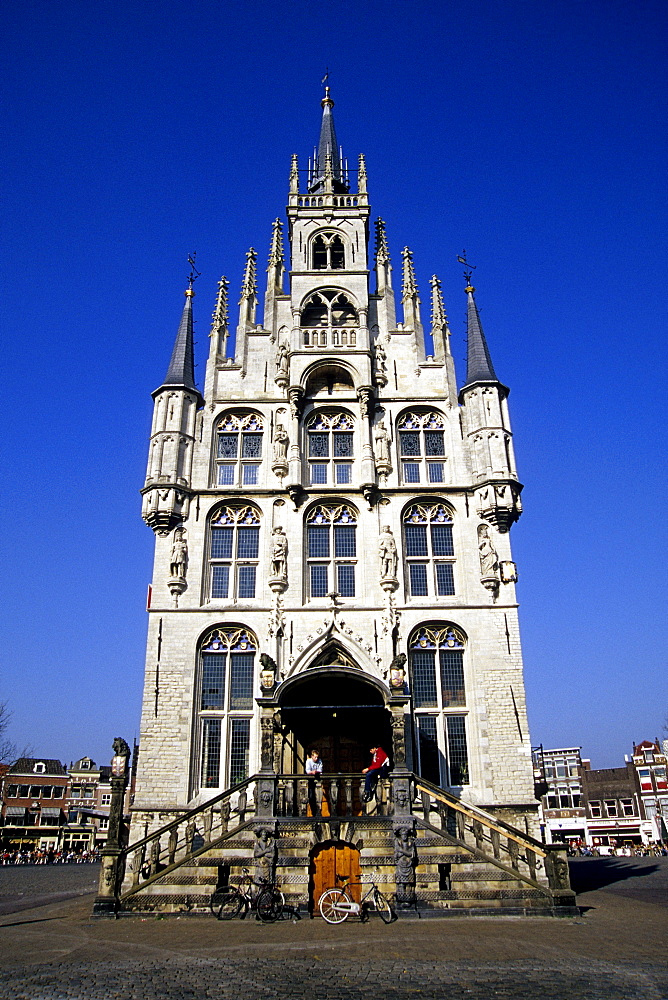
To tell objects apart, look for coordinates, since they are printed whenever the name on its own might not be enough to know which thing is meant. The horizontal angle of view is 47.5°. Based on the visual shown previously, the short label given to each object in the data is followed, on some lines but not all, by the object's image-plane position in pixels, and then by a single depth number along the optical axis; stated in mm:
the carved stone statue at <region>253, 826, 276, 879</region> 17250
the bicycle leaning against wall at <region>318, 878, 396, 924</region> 15547
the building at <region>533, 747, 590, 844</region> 79250
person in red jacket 18953
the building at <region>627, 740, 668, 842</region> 71125
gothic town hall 17891
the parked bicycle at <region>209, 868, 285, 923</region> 15906
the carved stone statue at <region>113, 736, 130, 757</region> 19656
